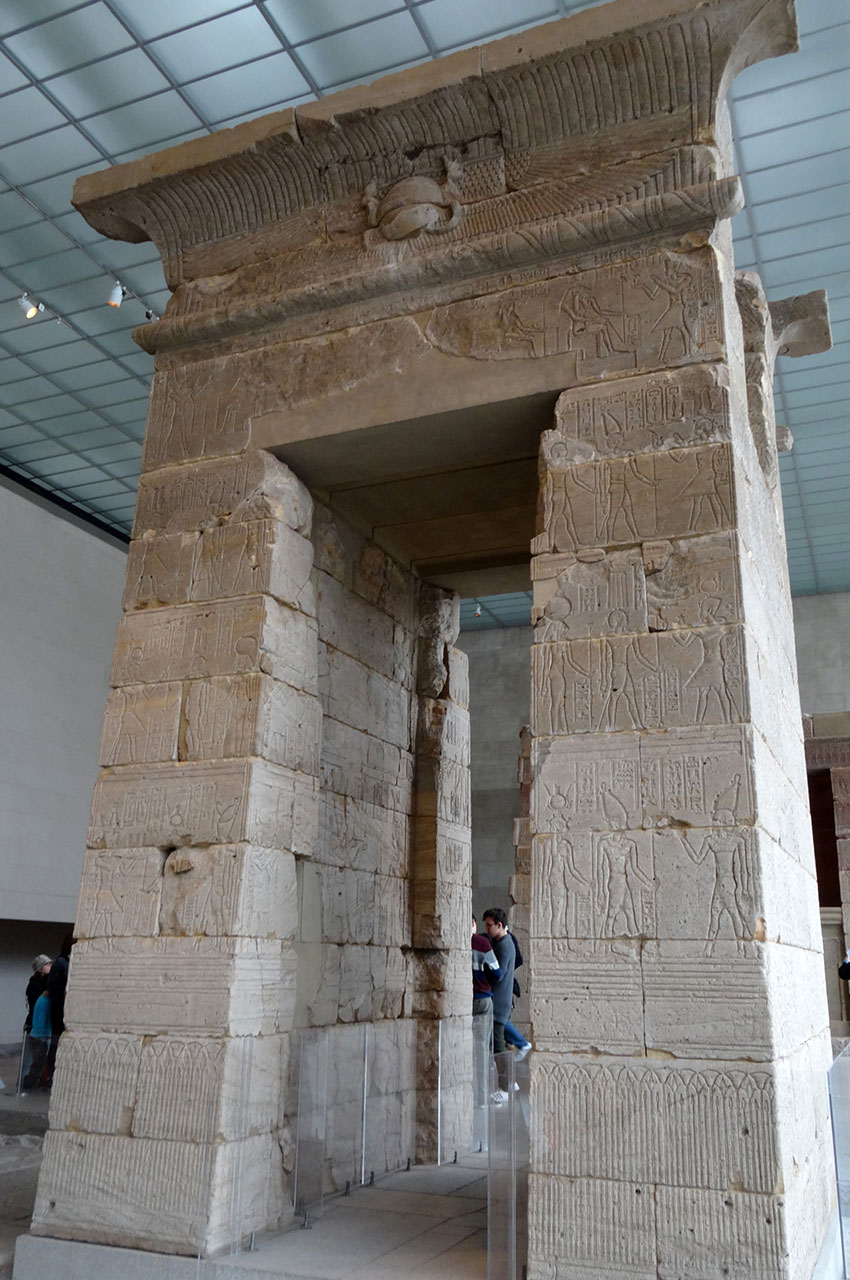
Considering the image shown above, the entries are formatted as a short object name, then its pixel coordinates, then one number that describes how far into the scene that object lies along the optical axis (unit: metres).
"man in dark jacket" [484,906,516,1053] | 7.34
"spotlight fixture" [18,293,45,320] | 9.69
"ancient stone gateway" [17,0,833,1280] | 3.76
